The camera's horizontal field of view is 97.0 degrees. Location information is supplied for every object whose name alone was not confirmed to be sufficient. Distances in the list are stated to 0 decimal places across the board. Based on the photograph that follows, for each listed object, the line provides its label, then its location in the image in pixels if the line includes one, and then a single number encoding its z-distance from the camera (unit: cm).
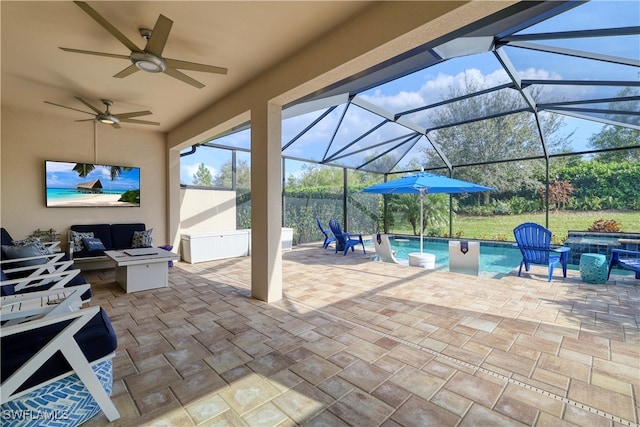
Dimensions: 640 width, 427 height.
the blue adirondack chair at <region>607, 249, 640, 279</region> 413
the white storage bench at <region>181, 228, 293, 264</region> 605
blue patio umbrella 545
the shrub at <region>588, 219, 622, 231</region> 707
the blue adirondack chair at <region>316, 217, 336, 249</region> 788
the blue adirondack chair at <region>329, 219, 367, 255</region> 713
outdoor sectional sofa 496
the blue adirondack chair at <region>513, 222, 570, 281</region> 466
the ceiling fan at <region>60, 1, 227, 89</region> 221
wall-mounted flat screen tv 516
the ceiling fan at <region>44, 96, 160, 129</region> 431
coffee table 403
